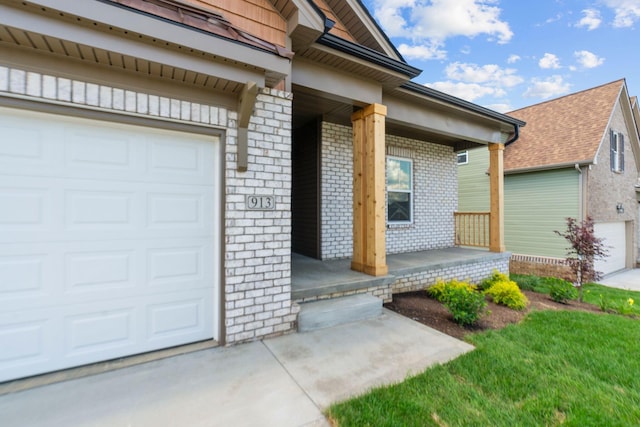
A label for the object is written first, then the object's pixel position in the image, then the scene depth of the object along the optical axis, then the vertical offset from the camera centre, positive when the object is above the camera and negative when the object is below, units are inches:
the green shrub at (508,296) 187.2 -53.9
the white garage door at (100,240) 91.0 -9.2
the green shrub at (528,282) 267.3 -66.0
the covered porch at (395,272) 154.4 -37.2
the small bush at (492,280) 226.4 -52.6
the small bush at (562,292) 214.4 -57.4
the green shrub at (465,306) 148.3 -47.6
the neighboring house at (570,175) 370.9 +61.2
